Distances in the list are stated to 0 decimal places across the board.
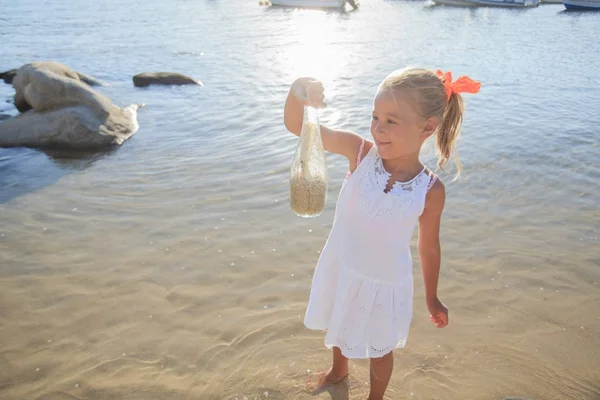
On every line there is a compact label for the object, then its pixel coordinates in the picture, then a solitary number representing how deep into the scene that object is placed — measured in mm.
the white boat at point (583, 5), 30516
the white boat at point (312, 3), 29781
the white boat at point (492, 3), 32562
